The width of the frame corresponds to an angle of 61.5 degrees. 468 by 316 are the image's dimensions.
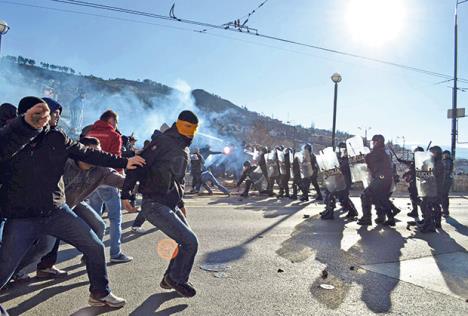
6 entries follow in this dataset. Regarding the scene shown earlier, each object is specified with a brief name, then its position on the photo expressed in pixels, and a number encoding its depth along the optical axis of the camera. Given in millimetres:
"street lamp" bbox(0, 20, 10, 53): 10895
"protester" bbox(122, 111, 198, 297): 3646
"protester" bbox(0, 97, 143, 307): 2831
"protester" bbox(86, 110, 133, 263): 4844
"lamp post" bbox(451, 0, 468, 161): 19359
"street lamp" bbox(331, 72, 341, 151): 15047
